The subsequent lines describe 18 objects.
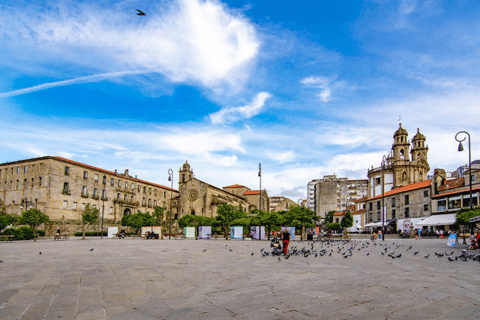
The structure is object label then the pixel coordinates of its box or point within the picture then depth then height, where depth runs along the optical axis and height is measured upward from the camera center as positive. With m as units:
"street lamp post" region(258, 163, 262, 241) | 37.16 +2.96
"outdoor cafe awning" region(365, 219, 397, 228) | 56.04 -3.42
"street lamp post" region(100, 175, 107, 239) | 62.75 +2.74
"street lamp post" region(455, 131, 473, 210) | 25.42 +4.88
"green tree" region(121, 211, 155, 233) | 57.53 -4.25
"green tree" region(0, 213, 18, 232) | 36.87 -3.38
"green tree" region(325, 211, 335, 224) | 95.12 -4.24
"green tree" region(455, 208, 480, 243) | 20.77 -0.60
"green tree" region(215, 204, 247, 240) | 47.03 -2.37
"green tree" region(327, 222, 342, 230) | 68.62 -4.92
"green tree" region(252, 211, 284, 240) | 36.97 -2.26
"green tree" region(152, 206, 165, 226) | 68.56 -3.79
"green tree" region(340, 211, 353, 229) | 65.73 -3.63
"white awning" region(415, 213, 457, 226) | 39.78 -1.77
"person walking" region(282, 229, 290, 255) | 14.91 -1.82
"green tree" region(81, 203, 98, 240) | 42.89 -2.85
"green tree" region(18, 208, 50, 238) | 38.97 -2.92
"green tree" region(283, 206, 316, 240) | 36.19 -1.77
